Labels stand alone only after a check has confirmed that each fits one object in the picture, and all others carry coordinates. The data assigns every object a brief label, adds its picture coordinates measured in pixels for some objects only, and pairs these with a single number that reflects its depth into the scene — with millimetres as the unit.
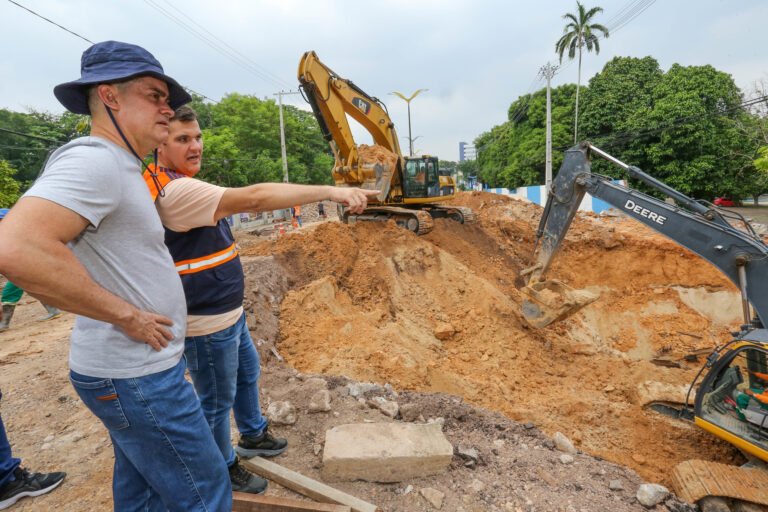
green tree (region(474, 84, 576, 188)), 27859
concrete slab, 2381
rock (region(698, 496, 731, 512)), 2762
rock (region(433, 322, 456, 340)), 6359
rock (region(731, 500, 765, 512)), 2783
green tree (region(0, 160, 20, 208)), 10867
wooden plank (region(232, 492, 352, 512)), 2064
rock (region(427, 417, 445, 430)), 2979
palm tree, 29703
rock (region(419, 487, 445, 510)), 2244
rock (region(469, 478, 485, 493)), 2387
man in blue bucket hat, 1067
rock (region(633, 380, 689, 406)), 4352
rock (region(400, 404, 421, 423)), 3064
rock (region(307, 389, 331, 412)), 2979
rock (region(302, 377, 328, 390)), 3377
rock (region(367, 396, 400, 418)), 3078
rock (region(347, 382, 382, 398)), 3383
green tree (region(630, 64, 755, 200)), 19234
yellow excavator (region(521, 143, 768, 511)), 2943
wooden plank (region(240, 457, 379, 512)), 2158
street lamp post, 17547
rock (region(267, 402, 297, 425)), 2856
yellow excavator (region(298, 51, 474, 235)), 8531
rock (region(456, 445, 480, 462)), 2604
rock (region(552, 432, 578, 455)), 3068
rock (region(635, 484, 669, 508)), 2479
